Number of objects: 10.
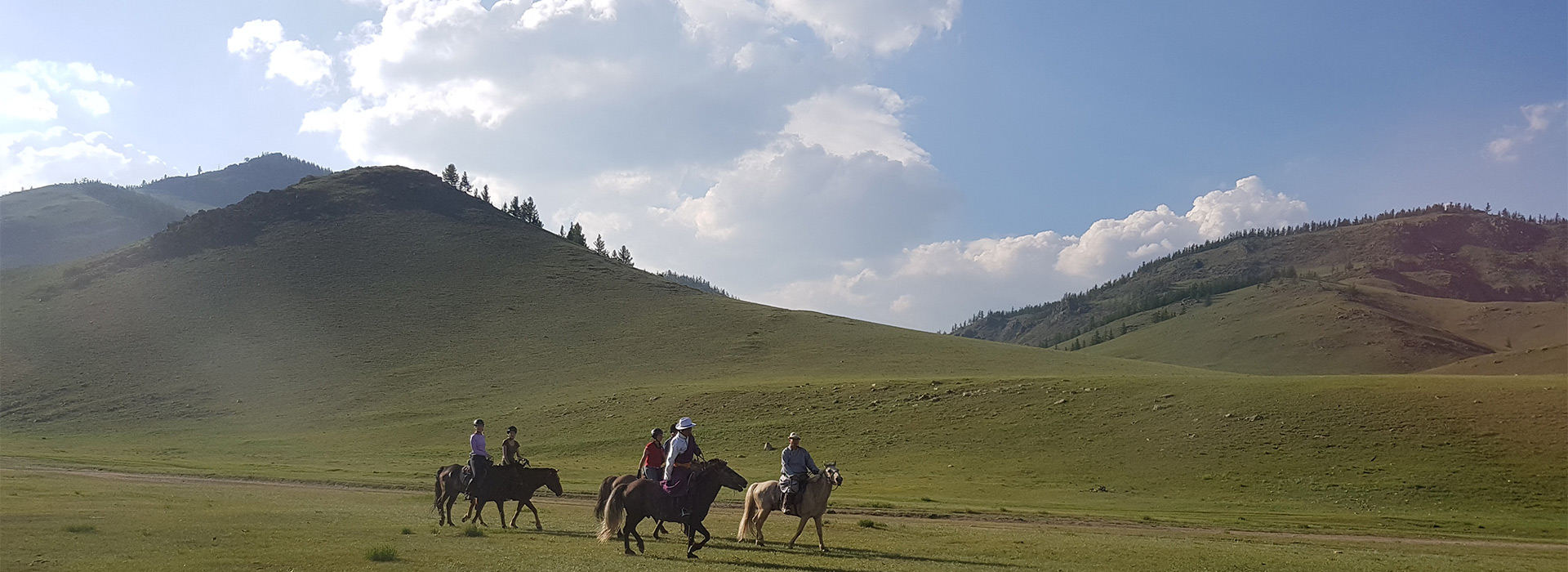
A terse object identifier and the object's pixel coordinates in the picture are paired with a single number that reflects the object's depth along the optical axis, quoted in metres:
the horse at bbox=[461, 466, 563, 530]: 23.11
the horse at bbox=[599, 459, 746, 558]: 18.06
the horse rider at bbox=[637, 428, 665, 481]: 19.94
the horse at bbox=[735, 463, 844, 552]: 19.69
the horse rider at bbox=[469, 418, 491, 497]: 23.03
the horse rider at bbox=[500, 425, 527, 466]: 23.05
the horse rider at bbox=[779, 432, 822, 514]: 19.72
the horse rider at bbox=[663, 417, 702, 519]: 18.27
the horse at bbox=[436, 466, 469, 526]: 23.27
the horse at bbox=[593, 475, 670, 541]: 19.59
